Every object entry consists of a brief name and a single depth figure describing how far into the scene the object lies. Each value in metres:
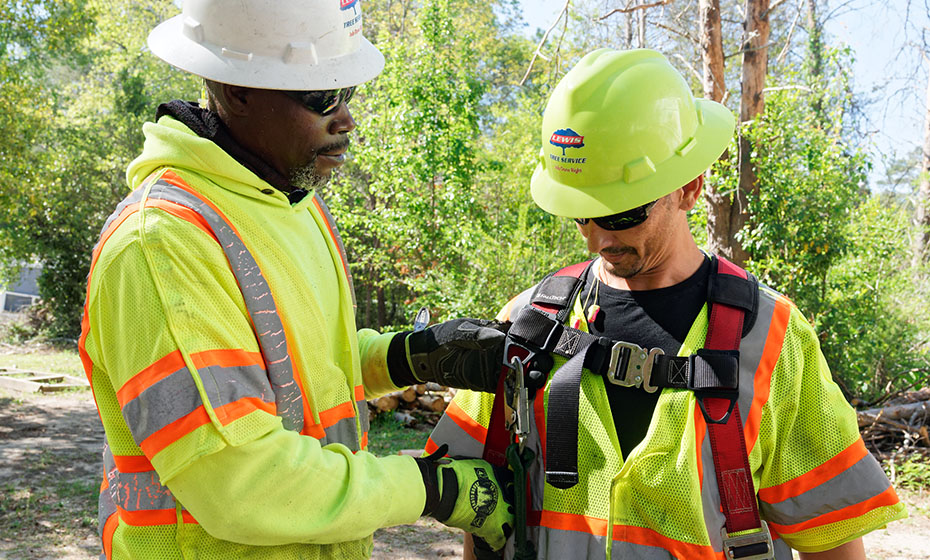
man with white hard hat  1.56
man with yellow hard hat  1.83
